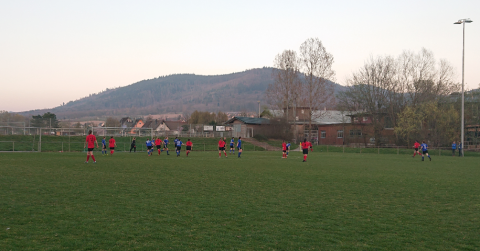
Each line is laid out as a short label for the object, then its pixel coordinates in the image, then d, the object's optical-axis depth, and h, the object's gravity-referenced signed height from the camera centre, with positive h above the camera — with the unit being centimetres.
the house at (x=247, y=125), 7335 +129
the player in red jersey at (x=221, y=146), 3299 -133
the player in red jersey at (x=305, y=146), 2834 -105
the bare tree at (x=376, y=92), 5976 +669
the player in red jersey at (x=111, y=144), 3519 -137
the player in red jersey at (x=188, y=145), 3516 -136
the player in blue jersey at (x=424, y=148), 3312 -126
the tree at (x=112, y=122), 9306 +197
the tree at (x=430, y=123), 5128 +149
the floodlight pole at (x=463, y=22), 3975 +1200
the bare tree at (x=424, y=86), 5647 +736
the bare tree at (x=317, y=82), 6156 +831
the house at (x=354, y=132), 6056 +14
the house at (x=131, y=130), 5817 -4
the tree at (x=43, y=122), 4950 +88
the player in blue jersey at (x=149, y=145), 3684 -148
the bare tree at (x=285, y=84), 6619 +857
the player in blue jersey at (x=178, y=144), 3469 -126
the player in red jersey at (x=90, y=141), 2329 -74
